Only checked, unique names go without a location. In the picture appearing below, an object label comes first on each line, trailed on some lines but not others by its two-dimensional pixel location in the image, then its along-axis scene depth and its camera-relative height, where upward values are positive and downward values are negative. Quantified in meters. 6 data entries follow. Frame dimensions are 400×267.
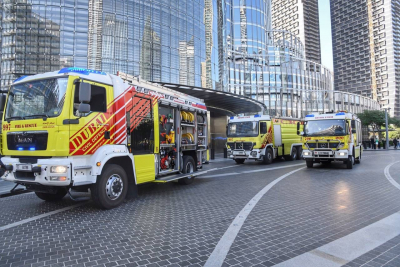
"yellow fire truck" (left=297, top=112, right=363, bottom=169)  12.52 +0.22
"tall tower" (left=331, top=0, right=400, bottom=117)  121.12 +45.24
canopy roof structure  19.48 +3.93
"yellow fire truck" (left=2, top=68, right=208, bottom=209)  5.23 +0.22
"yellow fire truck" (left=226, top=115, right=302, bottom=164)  15.60 +0.28
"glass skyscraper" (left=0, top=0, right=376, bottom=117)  19.73 +8.75
